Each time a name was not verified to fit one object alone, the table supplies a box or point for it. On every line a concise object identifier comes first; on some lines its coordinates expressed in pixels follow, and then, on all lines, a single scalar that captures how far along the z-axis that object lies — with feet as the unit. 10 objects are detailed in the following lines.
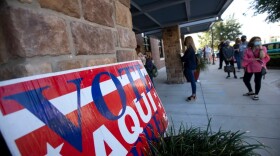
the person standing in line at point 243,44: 27.58
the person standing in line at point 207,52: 53.57
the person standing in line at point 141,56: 20.92
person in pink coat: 16.19
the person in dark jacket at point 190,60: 18.44
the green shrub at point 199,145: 4.58
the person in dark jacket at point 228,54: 27.32
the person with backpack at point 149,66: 23.76
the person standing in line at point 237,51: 31.78
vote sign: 2.10
